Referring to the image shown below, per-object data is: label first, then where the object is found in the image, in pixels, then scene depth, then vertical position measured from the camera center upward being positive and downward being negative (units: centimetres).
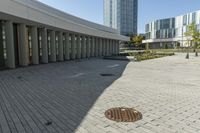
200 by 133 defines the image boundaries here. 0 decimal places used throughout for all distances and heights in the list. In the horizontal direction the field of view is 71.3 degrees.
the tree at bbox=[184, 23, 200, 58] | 3008 +466
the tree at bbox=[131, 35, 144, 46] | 6951 +745
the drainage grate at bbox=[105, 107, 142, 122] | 371 -168
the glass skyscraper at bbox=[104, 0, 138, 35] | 9848 +2901
